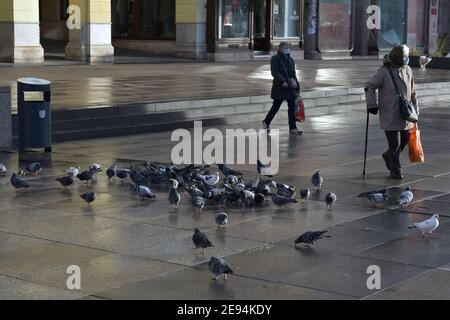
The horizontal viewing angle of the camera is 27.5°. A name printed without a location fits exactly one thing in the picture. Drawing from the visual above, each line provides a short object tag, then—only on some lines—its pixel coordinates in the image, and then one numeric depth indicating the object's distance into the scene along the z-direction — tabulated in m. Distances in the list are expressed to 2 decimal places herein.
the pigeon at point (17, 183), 10.47
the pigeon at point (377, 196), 9.79
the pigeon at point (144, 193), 10.08
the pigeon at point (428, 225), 8.38
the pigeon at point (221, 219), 8.75
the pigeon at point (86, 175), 10.89
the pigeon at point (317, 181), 10.70
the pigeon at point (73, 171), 11.05
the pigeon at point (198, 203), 9.48
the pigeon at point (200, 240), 7.66
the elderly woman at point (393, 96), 11.65
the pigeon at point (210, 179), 10.49
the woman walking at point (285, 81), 16.31
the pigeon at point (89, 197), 9.75
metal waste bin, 13.75
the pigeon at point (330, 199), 9.71
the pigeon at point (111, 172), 11.15
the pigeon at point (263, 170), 11.70
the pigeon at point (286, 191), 9.99
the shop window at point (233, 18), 33.84
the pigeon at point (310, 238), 7.93
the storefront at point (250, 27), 33.72
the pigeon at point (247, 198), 9.82
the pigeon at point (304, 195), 10.11
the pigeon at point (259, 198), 9.89
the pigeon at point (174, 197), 9.68
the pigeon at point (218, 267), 6.81
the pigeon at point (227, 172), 11.07
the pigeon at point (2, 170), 11.70
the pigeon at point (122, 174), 11.01
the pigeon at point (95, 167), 11.08
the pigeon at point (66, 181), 10.62
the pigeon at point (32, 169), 11.52
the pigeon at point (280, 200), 9.66
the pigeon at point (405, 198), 9.84
